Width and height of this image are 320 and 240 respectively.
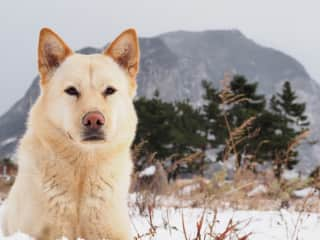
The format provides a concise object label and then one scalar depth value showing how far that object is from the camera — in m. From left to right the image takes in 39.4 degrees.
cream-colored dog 2.93
